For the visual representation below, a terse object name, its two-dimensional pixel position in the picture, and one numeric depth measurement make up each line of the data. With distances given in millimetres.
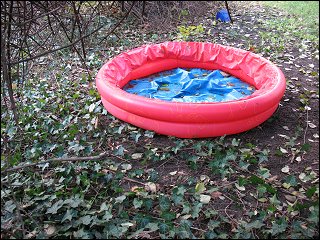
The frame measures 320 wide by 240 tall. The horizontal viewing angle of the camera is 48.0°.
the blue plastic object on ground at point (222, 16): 6699
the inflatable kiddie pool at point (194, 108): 2887
